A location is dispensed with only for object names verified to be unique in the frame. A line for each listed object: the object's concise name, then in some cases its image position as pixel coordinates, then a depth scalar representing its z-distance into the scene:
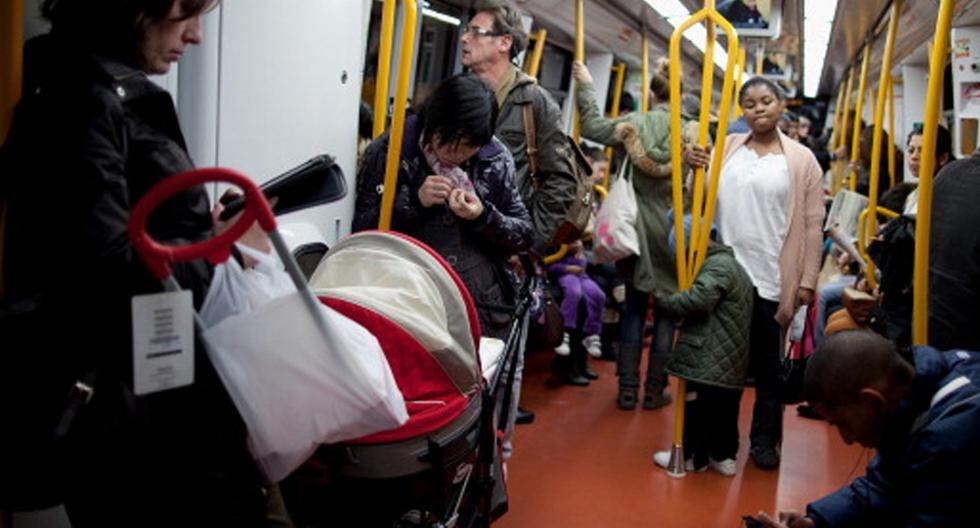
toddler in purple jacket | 5.50
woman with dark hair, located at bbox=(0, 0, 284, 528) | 1.29
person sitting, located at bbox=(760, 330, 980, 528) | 1.79
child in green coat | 3.89
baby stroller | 1.87
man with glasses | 3.49
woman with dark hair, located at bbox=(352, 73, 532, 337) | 2.64
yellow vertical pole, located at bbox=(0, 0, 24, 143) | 1.49
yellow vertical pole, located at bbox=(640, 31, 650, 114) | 5.89
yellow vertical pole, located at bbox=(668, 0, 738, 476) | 3.68
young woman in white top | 4.00
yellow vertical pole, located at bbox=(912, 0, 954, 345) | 2.59
